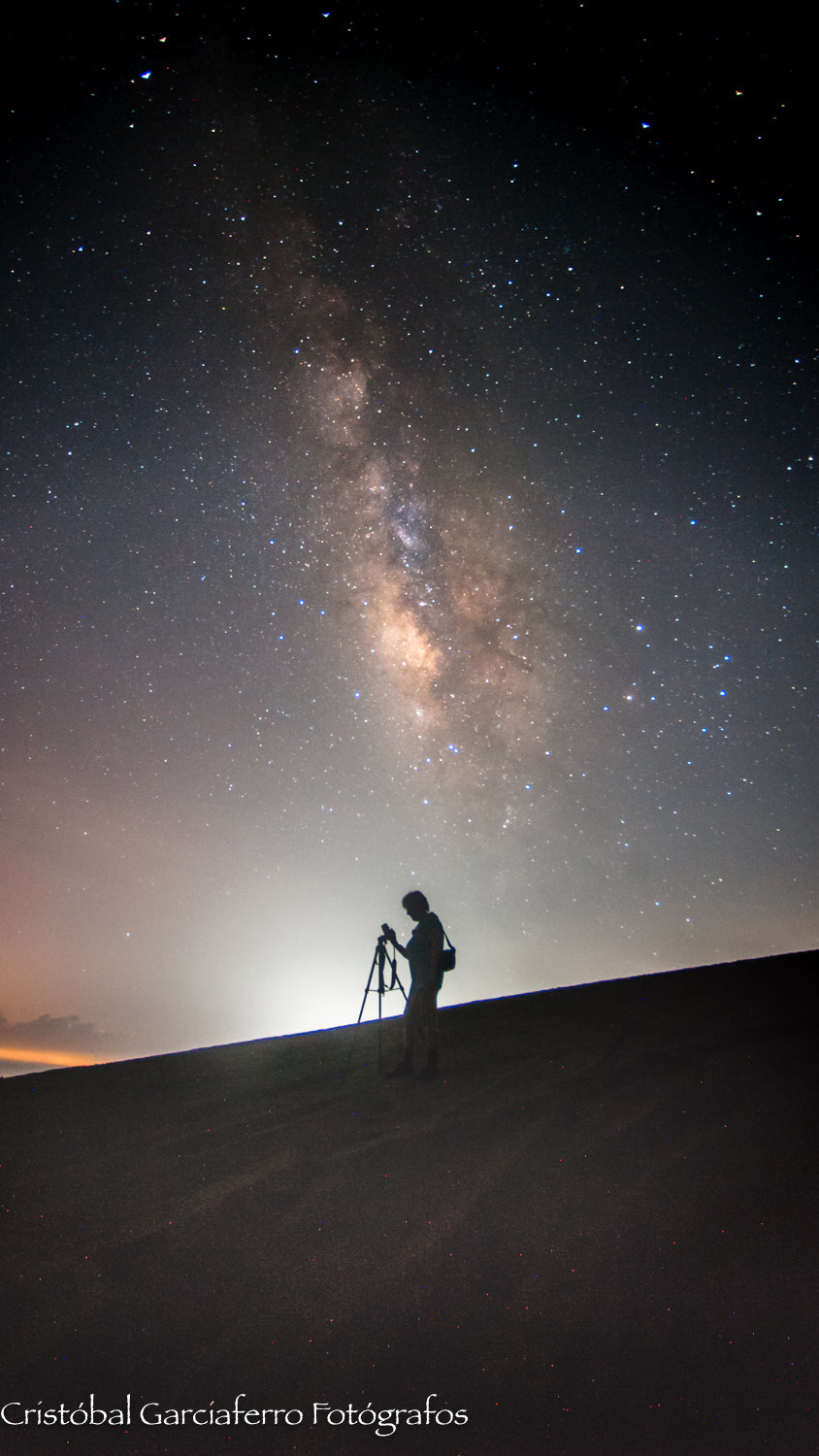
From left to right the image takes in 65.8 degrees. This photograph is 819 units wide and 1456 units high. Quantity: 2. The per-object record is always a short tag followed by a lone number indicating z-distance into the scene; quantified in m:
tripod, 8.41
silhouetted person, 6.28
